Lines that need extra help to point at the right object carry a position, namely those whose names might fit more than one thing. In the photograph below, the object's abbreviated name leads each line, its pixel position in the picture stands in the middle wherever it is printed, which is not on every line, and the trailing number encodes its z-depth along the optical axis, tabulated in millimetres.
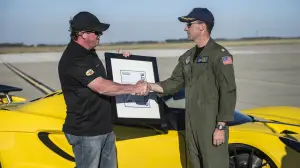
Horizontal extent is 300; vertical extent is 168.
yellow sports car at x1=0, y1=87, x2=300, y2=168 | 3973
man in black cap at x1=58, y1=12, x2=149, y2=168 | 3252
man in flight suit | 3418
